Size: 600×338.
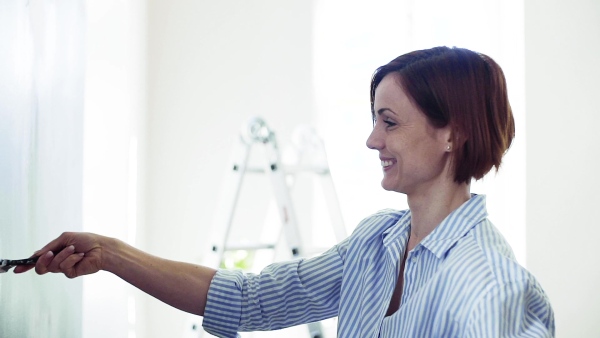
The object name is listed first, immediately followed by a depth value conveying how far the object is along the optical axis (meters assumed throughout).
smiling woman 1.72
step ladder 3.15
